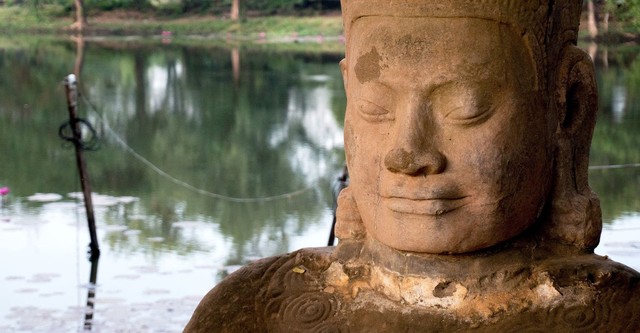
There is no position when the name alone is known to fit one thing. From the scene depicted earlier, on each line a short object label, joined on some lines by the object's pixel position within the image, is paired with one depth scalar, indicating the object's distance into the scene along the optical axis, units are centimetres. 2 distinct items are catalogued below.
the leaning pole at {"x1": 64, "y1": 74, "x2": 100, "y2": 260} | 774
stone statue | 270
